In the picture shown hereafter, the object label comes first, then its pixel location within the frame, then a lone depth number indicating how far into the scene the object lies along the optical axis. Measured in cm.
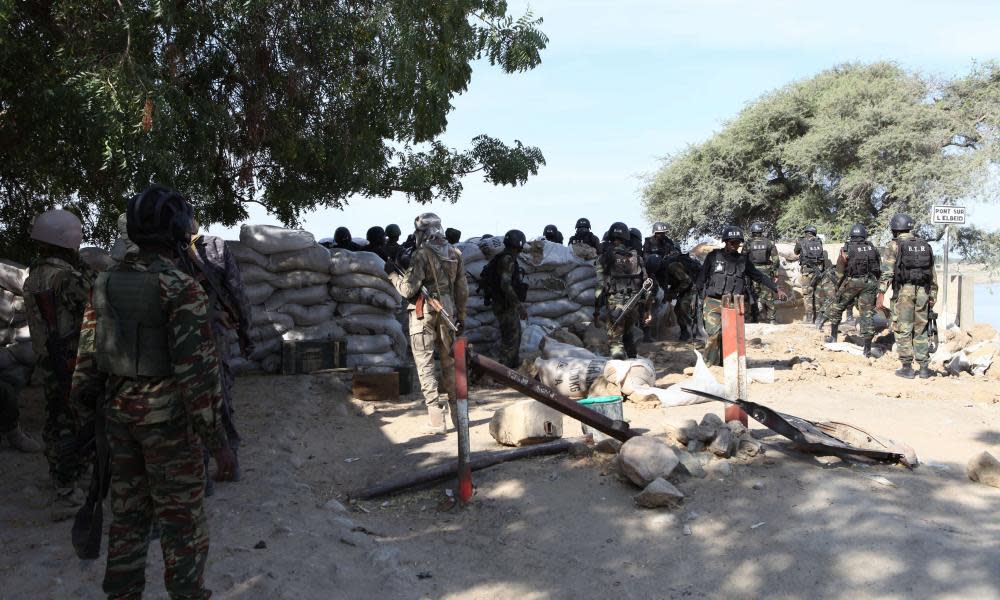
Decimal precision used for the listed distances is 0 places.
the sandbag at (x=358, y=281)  776
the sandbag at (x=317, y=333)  754
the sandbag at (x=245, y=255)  730
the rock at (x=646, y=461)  409
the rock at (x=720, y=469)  423
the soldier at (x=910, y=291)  848
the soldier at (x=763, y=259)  1294
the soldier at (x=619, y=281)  871
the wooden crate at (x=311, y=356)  740
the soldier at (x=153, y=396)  264
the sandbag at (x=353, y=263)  771
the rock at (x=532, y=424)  498
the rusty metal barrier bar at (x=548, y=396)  419
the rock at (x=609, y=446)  465
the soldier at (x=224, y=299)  430
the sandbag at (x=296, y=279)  748
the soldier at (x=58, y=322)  402
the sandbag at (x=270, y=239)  729
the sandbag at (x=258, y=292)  731
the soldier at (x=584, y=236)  1207
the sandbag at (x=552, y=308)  991
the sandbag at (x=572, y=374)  705
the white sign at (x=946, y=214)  1129
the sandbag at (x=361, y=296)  773
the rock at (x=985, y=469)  421
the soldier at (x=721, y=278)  809
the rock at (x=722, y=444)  443
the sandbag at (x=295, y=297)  748
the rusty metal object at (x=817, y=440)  440
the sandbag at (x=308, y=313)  752
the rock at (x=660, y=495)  392
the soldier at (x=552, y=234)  1240
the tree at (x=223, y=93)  546
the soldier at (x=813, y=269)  1386
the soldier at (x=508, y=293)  852
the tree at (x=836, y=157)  1955
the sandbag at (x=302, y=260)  744
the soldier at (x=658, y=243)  1195
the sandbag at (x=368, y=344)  772
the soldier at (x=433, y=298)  597
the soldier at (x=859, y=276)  1056
